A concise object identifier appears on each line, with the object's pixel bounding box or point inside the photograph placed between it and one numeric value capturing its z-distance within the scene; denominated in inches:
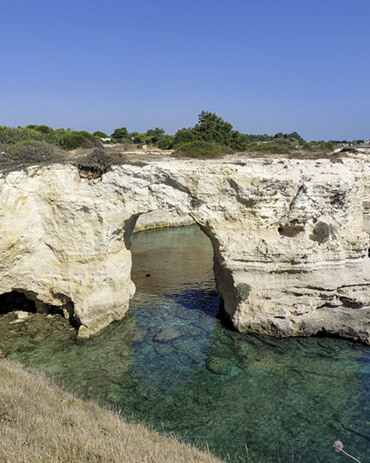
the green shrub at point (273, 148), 705.6
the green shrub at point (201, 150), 616.4
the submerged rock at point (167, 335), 514.6
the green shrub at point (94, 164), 513.0
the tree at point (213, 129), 1021.8
